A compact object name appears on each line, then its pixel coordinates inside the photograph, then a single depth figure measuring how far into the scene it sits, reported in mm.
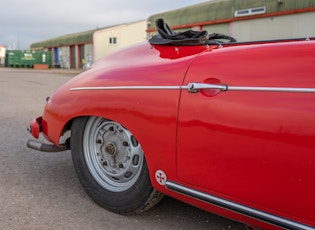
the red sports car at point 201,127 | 1740
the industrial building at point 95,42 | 38469
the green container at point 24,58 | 42531
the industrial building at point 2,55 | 45594
